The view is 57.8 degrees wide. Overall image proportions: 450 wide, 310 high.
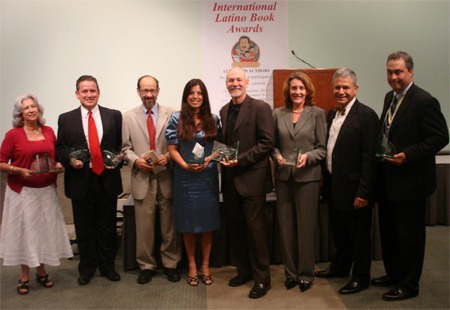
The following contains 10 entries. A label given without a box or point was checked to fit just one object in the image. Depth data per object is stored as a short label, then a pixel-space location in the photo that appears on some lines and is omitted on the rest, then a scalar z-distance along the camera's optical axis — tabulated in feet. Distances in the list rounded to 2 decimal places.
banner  16.70
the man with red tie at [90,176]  10.05
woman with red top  9.63
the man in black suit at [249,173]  9.38
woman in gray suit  9.52
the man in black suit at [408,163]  8.64
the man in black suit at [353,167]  9.19
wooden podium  15.53
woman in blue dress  9.71
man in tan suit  10.21
